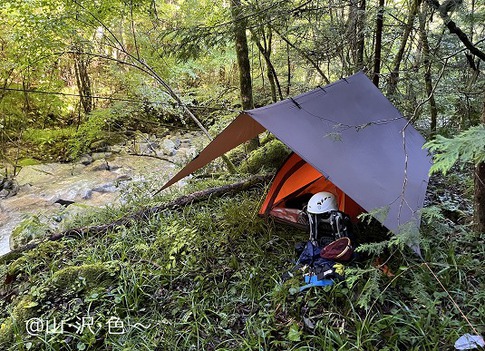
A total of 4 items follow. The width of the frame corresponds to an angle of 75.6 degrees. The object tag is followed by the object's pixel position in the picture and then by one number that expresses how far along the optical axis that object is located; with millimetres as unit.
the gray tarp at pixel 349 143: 1846
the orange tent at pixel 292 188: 2584
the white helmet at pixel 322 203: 2104
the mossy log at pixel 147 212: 2696
